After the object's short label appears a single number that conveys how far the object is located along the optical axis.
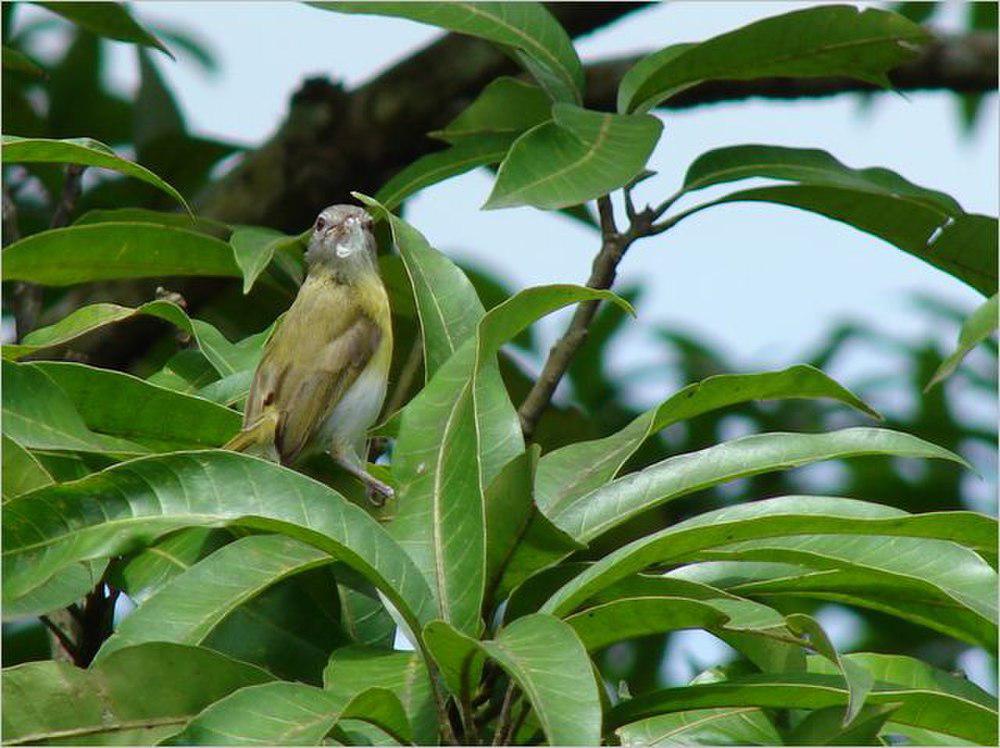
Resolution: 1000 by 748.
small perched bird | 7.52
